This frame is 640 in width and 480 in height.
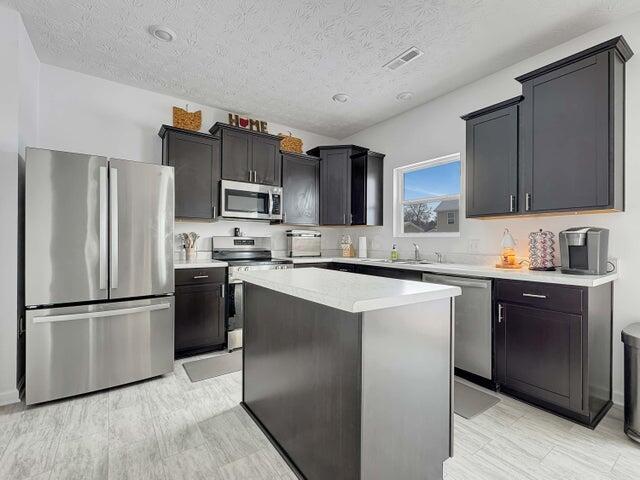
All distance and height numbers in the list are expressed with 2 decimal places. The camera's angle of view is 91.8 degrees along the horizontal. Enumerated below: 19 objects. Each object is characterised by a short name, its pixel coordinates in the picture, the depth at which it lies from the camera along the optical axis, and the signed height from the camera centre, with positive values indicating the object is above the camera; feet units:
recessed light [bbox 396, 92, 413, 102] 11.43 +5.34
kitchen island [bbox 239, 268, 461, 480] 4.06 -2.06
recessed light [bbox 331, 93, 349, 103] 11.65 +5.36
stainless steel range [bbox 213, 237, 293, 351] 11.15 -0.93
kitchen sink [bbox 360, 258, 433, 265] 11.91 -0.92
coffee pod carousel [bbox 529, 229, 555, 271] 8.27 -0.34
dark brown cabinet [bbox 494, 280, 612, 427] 6.62 -2.50
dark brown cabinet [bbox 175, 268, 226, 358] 10.14 -2.49
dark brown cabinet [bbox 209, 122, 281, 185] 11.93 +3.35
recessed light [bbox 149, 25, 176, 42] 7.91 +5.35
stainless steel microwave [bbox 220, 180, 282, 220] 11.91 +1.50
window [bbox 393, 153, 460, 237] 11.64 +1.63
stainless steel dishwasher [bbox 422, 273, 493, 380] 8.21 -2.40
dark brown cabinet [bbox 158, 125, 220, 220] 10.98 +2.53
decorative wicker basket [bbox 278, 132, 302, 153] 14.48 +4.41
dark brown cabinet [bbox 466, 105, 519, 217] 8.57 +2.20
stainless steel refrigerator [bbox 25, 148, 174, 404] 7.28 -0.89
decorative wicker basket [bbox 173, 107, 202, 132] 11.60 +4.50
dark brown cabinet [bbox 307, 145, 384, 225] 13.94 +2.46
